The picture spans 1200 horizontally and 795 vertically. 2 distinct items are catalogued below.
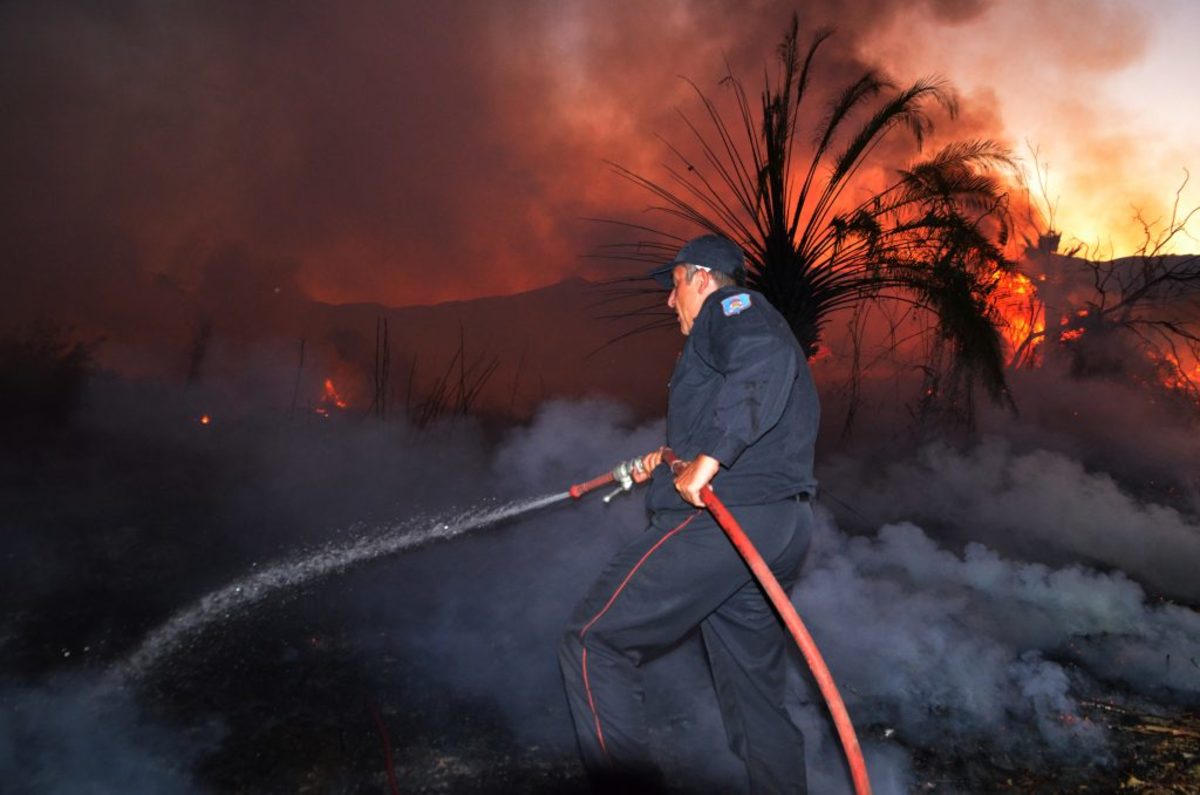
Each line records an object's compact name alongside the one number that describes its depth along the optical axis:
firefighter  2.48
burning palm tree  5.81
